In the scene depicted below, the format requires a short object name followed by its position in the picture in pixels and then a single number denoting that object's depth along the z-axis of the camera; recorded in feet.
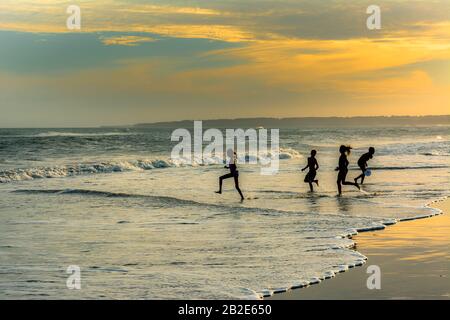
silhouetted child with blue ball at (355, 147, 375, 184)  80.35
